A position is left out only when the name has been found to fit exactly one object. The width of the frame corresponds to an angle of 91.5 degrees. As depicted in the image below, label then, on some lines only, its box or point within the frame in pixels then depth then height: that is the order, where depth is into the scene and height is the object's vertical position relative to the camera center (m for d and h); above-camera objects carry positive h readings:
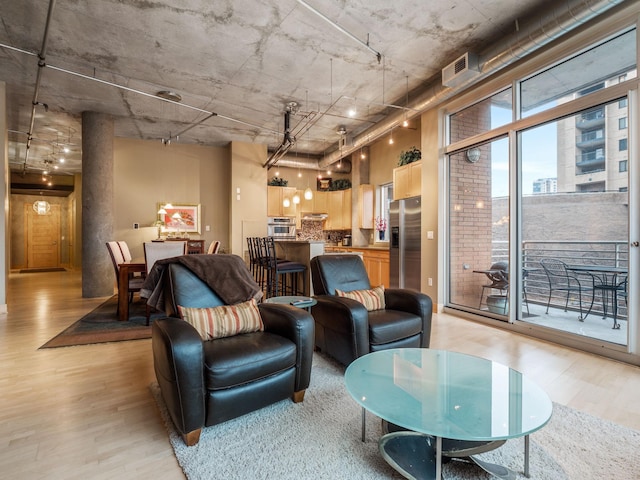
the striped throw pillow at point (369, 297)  2.97 -0.59
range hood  8.59 +0.56
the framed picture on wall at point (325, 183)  8.66 +1.47
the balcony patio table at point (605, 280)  3.34 -0.52
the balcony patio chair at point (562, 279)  3.82 -0.56
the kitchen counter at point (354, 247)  6.51 -0.28
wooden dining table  4.15 -0.64
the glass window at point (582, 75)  3.01 +1.71
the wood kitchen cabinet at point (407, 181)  5.48 +1.01
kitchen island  4.79 -0.26
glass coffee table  1.30 -0.79
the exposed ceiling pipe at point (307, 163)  8.11 +1.94
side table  2.96 -0.65
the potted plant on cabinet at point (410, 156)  5.66 +1.46
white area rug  1.52 -1.15
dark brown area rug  3.41 -1.12
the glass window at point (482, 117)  4.10 +1.69
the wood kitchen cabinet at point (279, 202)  8.09 +0.89
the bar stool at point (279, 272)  4.75 -0.55
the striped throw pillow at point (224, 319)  2.13 -0.59
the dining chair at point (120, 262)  4.27 -0.37
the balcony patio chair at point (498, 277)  4.23 -0.59
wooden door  11.17 -0.01
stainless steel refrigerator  5.41 -0.14
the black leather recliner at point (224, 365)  1.68 -0.76
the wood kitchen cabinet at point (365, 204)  7.77 +0.78
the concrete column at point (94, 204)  5.70 +0.62
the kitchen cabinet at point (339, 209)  8.25 +0.71
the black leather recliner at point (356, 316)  2.52 -0.71
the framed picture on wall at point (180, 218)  7.30 +0.45
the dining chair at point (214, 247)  5.98 -0.20
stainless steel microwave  8.08 +0.24
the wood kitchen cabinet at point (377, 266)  6.37 -0.64
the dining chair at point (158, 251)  4.05 -0.19
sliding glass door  3.19 +0.15
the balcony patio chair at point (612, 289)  3.37 -0.61
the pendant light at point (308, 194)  7.28 +0.99
